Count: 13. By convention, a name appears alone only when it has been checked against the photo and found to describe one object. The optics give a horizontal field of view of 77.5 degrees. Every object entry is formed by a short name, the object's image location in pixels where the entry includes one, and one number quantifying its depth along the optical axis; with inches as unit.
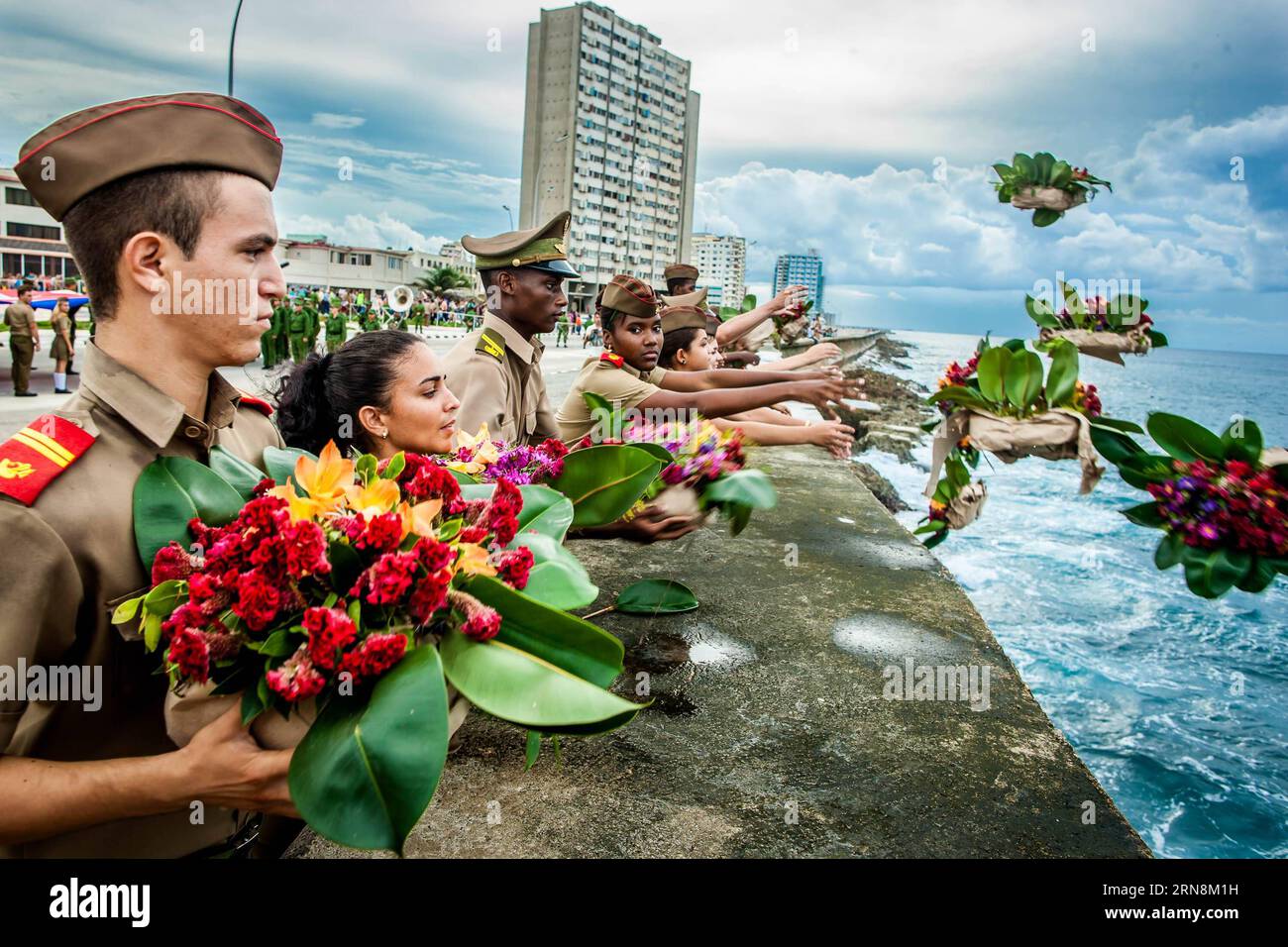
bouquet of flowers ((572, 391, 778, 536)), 100.3
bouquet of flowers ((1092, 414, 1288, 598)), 86.4
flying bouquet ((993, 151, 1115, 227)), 132.6
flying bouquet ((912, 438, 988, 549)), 144.7
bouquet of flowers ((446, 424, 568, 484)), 83.6
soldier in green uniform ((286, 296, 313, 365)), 744.3
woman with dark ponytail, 102.0
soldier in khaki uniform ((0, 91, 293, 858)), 43.3
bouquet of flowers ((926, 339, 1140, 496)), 110.7
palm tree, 2608.3
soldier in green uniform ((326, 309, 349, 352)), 816.3
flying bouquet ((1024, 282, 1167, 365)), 126.3
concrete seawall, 74.4
